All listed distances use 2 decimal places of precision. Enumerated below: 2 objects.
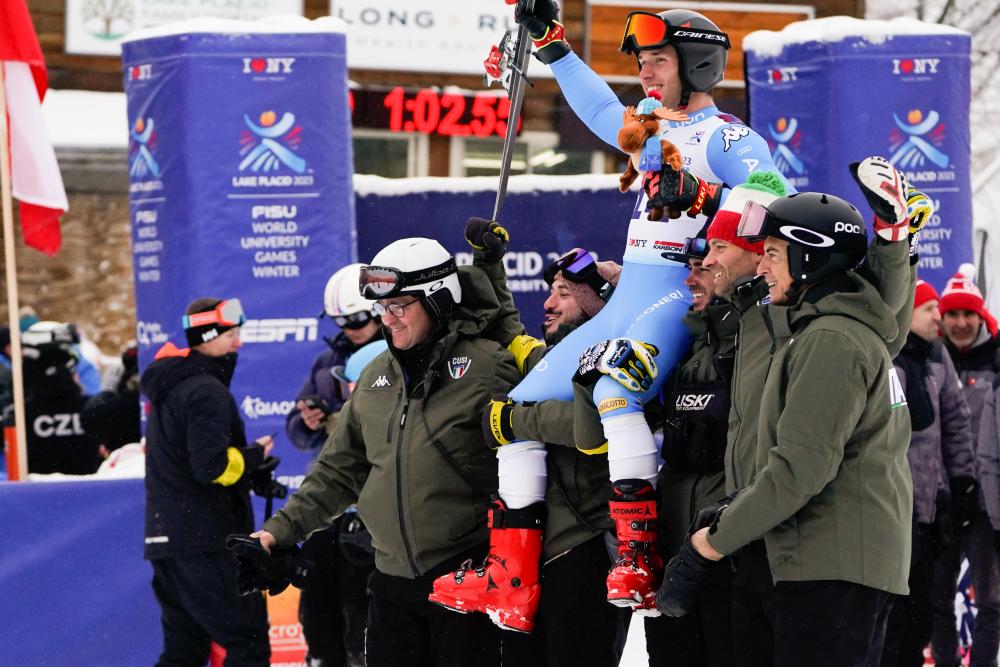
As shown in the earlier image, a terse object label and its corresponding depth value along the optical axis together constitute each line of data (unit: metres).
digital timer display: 27.67
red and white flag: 16.06
